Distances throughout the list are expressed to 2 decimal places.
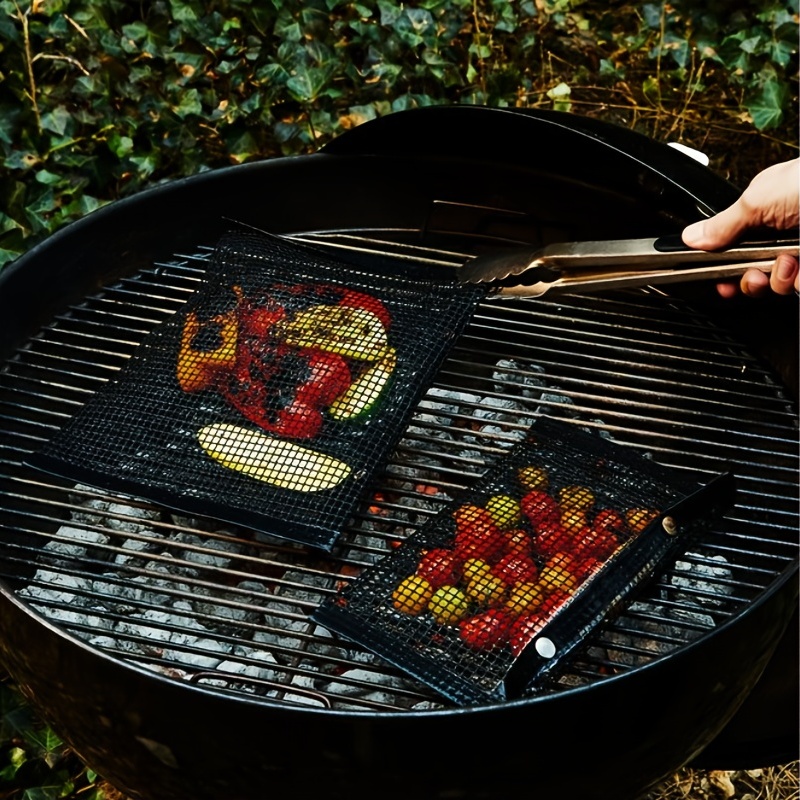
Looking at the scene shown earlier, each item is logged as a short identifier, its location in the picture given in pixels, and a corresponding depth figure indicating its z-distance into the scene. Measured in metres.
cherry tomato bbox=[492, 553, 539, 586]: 1.37
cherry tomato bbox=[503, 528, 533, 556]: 1.39
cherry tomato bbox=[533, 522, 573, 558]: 1.39
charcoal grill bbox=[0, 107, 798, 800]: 1.28
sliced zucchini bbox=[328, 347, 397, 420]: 1.46
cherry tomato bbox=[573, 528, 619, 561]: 1.39
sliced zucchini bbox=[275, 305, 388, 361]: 1.50
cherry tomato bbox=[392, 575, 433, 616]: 1.35
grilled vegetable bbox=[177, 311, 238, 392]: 1.49
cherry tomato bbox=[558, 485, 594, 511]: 1.42
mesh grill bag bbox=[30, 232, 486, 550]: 1.42
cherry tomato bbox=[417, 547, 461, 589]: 1.37
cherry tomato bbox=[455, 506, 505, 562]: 1.39
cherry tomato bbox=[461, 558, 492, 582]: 1.37
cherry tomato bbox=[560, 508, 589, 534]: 1.41
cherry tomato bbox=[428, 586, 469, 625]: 1.35
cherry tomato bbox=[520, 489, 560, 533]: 1.42
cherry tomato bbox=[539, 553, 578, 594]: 1.36
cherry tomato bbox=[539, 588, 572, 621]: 1.35
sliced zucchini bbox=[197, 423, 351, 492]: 1.42
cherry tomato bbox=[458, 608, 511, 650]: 1.33
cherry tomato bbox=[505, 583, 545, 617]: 1.35
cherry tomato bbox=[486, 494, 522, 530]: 1.42
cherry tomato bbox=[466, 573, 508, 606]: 1.36
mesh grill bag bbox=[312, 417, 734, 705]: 1.32
